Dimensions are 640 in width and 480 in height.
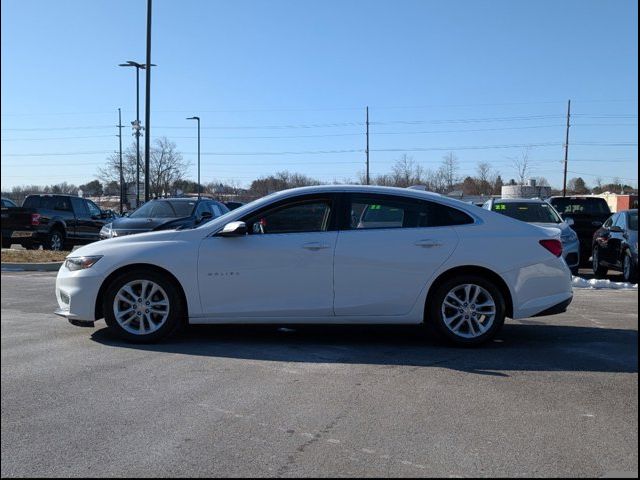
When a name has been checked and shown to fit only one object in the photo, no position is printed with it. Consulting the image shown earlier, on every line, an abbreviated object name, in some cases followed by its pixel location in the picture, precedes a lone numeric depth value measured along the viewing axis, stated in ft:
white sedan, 20.42
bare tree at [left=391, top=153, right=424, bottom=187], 151.53
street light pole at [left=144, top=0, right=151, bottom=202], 66.64
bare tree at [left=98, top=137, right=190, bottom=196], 161.38
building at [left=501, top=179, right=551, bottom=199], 121.19
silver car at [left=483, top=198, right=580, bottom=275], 42.11
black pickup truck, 56.03
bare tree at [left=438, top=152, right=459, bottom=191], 165.03
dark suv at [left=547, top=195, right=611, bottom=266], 54.90
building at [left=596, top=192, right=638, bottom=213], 117.78
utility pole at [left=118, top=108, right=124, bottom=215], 127.22
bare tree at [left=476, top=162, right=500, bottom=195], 186.91
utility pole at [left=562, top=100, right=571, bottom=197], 153.71
